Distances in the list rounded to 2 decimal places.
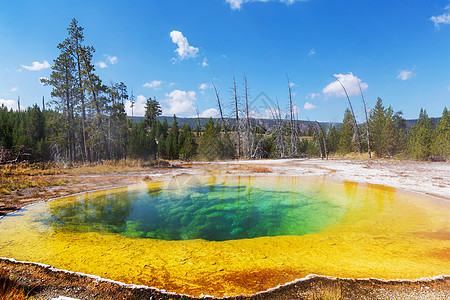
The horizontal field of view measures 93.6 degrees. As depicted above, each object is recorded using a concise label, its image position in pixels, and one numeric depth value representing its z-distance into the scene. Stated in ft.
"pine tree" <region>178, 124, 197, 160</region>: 114.64
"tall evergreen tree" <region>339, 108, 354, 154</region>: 127.95
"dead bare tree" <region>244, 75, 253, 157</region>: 103.45
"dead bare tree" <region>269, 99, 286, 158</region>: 110.73
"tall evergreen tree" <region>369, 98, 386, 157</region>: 96.58
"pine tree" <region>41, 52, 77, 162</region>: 73.92
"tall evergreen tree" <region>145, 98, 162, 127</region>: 230.27
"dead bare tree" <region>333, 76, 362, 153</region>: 92.42
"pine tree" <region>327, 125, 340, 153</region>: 156.35
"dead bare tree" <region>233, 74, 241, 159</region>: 104.32
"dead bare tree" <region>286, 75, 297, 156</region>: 107.71
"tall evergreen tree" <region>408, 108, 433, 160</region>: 78.28
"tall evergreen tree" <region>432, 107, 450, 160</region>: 71.20
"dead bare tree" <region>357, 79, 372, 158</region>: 90.52
